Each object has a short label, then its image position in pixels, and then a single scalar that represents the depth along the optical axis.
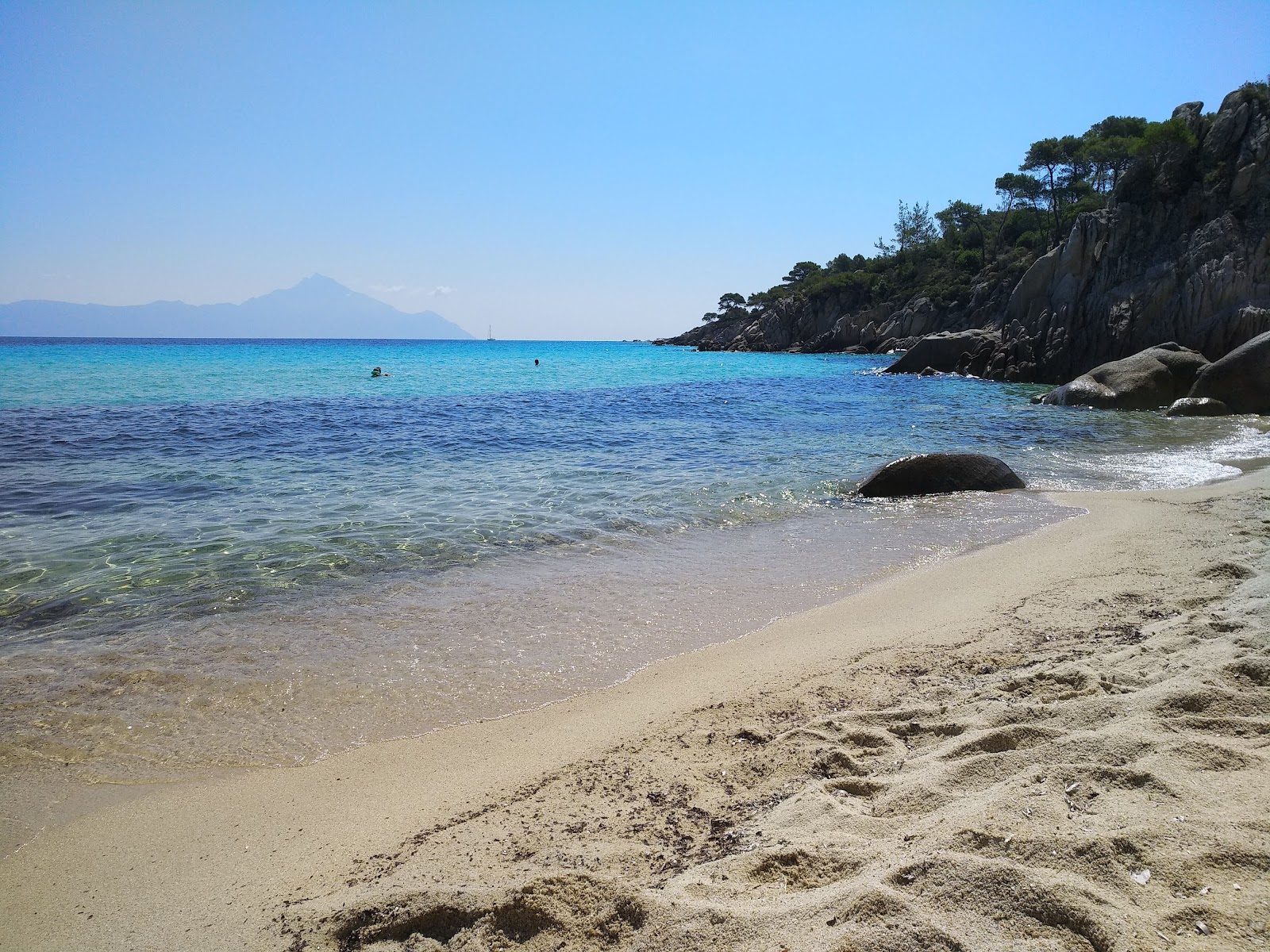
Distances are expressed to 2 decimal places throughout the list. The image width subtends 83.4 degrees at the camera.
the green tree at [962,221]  81.19
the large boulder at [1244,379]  20.44
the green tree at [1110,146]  53.59
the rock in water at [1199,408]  20.28
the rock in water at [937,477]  10.57
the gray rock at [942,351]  42.38
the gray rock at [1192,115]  33.88
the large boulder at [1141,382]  22.55
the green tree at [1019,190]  67.06
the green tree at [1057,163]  59.38
